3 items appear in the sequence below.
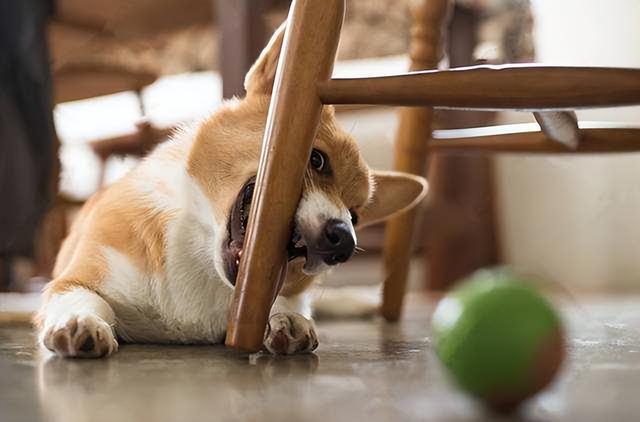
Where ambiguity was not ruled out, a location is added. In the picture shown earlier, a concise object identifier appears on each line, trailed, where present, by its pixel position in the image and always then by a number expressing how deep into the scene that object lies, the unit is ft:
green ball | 2.29
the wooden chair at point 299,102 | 3.41
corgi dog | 3.84
